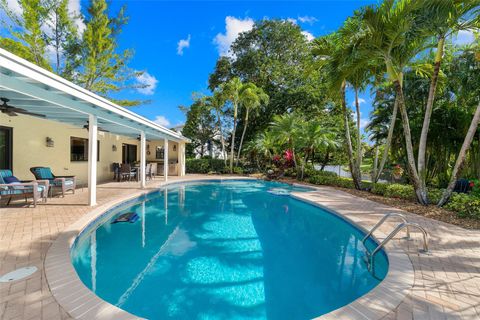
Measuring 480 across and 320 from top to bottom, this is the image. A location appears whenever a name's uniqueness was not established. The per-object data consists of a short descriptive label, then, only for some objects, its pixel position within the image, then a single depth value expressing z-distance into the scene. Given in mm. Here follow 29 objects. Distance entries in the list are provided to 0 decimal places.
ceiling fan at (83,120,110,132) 9781
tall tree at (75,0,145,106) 20375
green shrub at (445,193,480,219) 6410
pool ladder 3940
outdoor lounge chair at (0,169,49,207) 6391
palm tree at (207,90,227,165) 20234
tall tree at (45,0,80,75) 18719
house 4672
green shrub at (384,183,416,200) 9010
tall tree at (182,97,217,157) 23047
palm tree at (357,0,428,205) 6961
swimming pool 3365
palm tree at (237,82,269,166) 18719
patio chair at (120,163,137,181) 13617
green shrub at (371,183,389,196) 10277
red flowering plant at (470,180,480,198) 6877
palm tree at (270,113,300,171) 15727
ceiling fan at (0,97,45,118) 5980
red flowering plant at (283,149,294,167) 17531
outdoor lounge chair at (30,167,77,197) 8094
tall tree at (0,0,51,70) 15883
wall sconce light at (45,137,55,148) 9891
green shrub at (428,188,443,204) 8016
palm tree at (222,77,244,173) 19203
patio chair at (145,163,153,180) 14727
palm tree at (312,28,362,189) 9188
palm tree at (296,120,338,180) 14727
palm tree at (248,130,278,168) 18234
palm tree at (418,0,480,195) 6367
